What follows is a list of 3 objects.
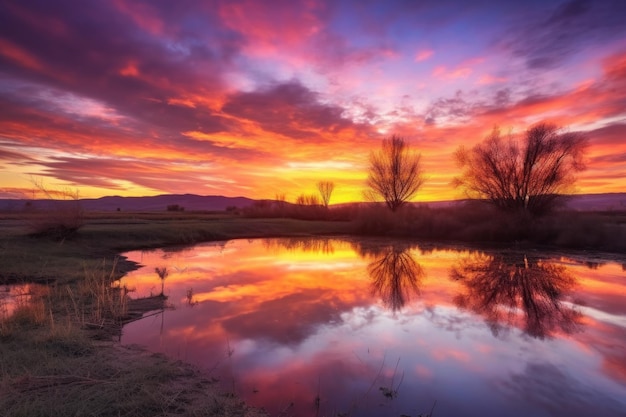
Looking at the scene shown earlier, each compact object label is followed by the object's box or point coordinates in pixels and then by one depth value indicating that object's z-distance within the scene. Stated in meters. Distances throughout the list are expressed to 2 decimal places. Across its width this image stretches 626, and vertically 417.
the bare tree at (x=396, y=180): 39.03
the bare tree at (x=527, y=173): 25.59
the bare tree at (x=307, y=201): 60.42
